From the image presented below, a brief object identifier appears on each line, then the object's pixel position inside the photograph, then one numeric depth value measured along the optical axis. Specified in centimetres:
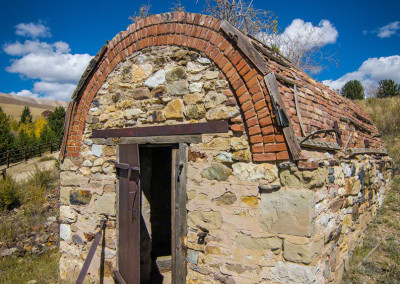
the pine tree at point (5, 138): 1969
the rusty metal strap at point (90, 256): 411
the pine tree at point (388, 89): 1880
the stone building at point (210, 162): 294
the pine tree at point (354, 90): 1936
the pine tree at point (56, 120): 2419
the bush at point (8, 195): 1010
